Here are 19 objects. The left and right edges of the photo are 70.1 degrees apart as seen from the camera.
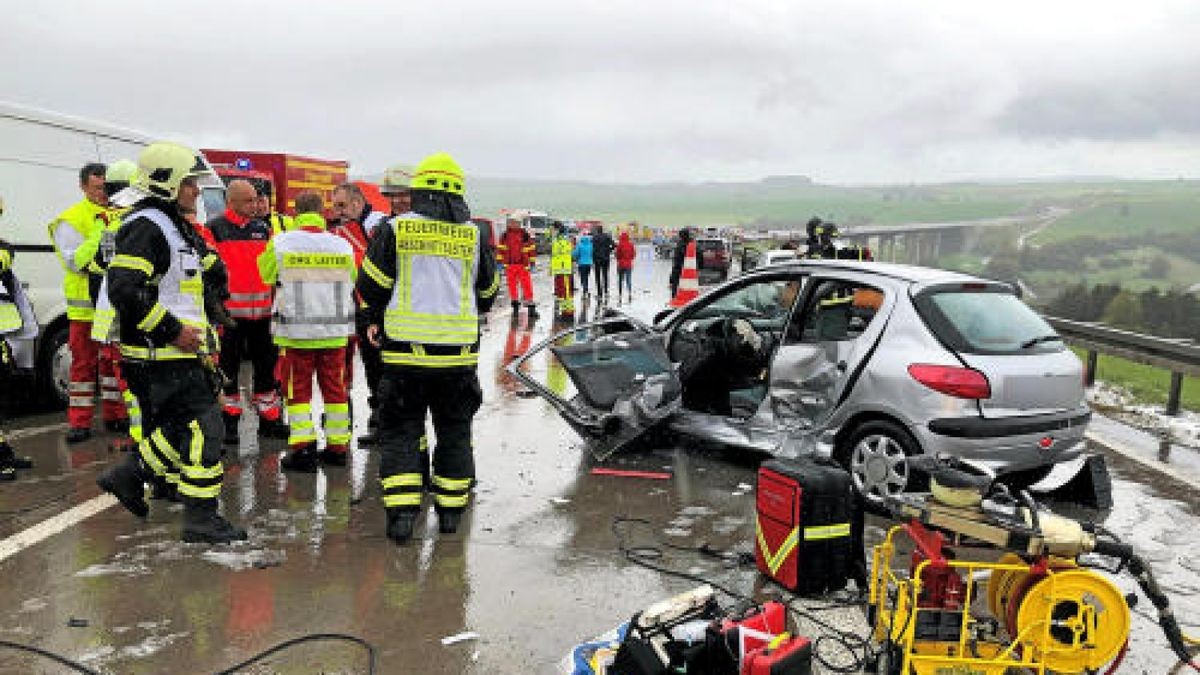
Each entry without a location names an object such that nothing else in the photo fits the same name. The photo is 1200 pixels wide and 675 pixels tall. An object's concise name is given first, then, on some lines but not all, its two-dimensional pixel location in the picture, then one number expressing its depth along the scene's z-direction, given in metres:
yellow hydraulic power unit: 3.10
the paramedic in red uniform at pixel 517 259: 15.33
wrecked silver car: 4.95
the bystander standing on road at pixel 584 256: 20.22
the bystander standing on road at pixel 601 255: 20.44
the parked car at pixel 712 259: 29.66
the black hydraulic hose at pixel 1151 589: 3.15
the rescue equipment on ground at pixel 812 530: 4.07
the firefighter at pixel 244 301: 6.31
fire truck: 19.48
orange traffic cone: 12.64
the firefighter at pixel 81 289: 6.35
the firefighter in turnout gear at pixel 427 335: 4.62
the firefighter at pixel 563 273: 15.82
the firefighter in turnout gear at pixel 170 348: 4.31
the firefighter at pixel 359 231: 6.68
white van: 6.87
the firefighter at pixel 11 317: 5.81
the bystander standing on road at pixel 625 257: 20.59
